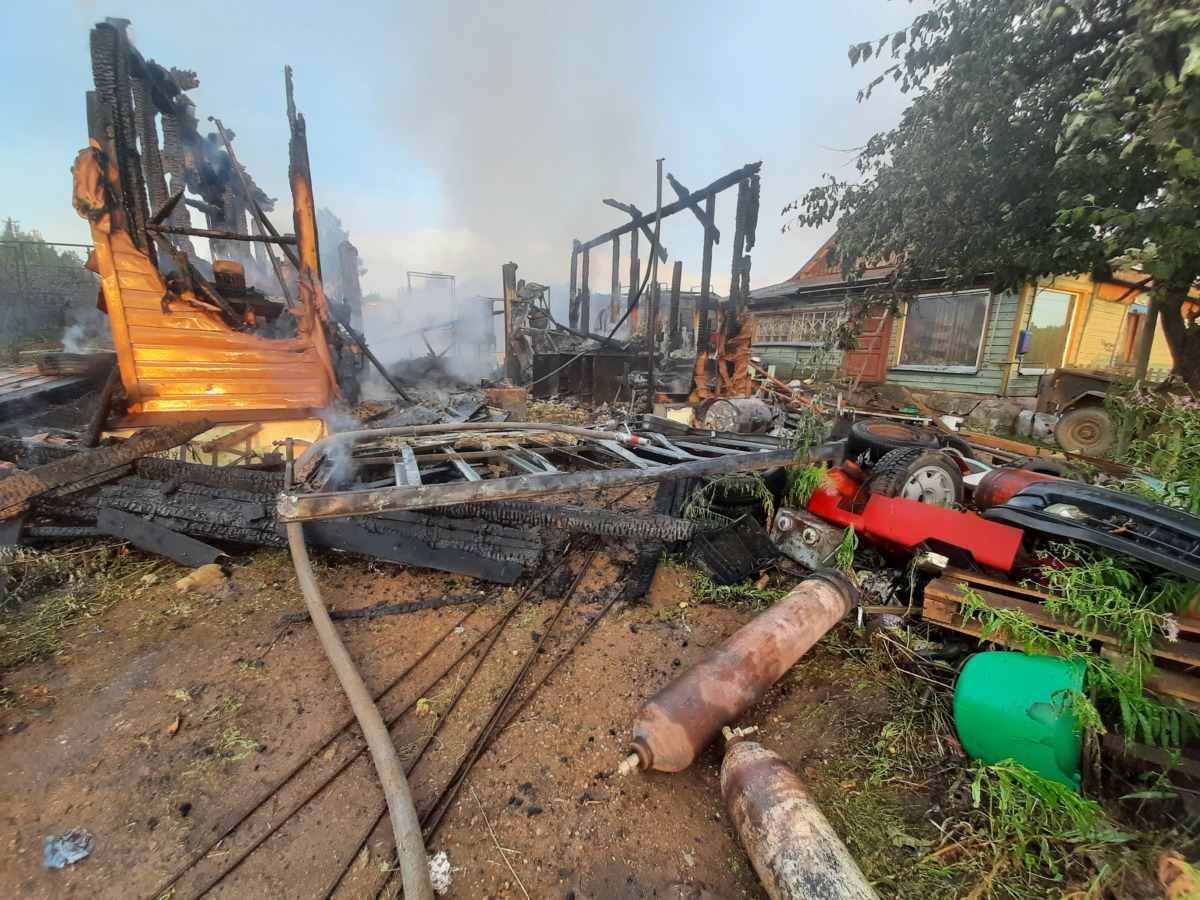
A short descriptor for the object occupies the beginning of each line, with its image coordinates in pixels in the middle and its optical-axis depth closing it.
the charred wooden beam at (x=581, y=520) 3.69
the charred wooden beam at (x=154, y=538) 3.55
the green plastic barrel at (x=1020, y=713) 1.88
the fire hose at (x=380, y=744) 1.56
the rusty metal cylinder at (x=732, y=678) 1.97
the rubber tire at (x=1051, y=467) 4.57
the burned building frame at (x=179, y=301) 4.39
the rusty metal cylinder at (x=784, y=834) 1.47
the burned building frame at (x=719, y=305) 7.56
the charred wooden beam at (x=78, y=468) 3.47
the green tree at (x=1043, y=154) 3.09
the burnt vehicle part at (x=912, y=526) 2.76
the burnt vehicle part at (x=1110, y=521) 2.29
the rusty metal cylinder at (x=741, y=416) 6.70
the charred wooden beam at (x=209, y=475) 3.99
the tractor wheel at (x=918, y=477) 3.65
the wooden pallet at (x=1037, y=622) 1.99
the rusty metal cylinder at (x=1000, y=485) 3.83
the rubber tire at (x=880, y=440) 4.15
